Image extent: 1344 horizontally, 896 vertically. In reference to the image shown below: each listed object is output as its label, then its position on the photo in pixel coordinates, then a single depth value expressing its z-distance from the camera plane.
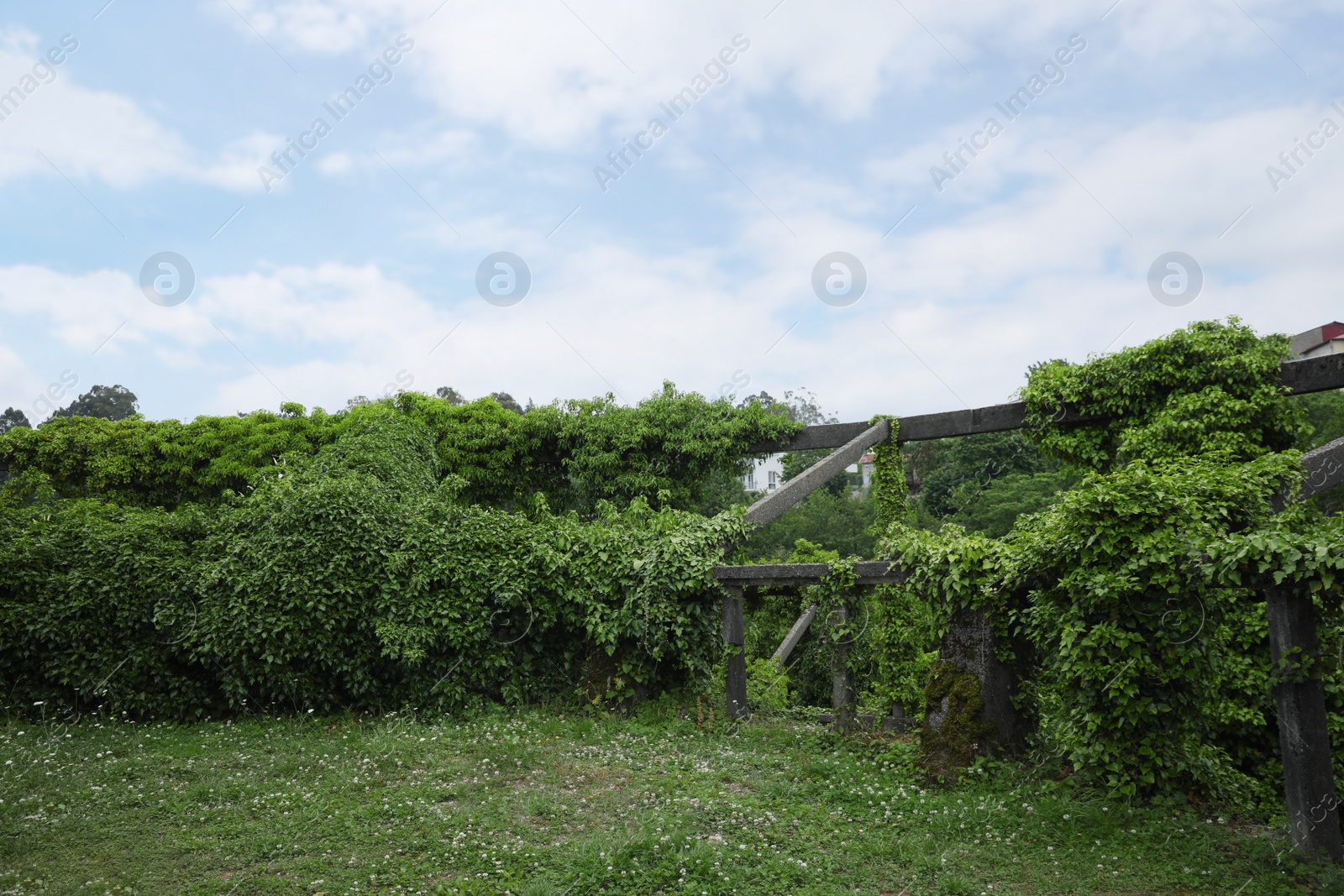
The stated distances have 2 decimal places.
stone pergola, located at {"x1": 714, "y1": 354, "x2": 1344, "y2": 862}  4.52
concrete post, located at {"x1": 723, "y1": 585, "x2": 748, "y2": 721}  8.14
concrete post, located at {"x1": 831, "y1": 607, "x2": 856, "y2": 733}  7.43
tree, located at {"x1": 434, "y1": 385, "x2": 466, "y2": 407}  35.19
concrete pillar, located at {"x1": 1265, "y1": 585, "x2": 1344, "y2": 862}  4.48
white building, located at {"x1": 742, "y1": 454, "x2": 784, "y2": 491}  53.75
